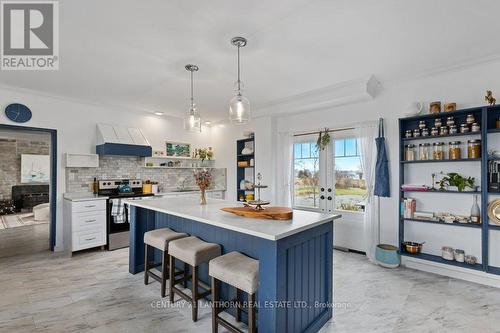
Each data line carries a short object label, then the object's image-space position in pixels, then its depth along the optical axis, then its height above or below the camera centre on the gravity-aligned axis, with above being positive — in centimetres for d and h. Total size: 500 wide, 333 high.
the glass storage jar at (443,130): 318 +49
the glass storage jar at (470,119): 302 +59
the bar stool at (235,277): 182 -82
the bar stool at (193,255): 229 -82
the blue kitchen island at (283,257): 174 -72
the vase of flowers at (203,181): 303 -15
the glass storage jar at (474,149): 296 +23
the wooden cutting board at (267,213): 210 -39
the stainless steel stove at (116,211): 439 -75
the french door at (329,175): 425 -12
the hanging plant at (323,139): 446 +52
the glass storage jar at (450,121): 314 +59
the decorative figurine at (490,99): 287 +80
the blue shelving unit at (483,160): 288 +9
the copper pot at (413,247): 338 -108
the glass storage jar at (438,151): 325 +22
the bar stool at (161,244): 271 -84
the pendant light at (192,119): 318 +63
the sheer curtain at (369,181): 387 -20
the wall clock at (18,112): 392 +90
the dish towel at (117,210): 440 -73
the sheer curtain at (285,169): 502 -1
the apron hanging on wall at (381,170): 369 -3
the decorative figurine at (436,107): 327 +80
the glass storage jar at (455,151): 311 +21
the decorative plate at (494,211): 290 -50
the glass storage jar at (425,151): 339 +23
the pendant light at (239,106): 249 +62
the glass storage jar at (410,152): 348 +22
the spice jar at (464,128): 305 +49
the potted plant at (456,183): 305 -18
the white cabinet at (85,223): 404 -90
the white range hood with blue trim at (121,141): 459 +53
